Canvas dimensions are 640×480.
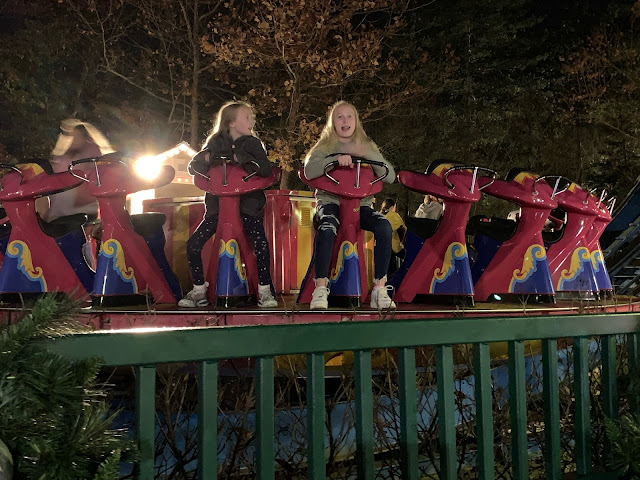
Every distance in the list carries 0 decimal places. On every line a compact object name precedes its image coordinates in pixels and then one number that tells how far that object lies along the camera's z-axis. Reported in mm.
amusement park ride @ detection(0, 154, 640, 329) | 4719
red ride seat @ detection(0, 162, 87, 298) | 4906
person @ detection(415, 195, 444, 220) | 9750
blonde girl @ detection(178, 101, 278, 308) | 4793
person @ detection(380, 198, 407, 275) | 6844
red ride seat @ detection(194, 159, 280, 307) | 4719
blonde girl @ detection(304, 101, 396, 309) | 4605
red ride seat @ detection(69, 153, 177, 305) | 4719
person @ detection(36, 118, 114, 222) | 5527
